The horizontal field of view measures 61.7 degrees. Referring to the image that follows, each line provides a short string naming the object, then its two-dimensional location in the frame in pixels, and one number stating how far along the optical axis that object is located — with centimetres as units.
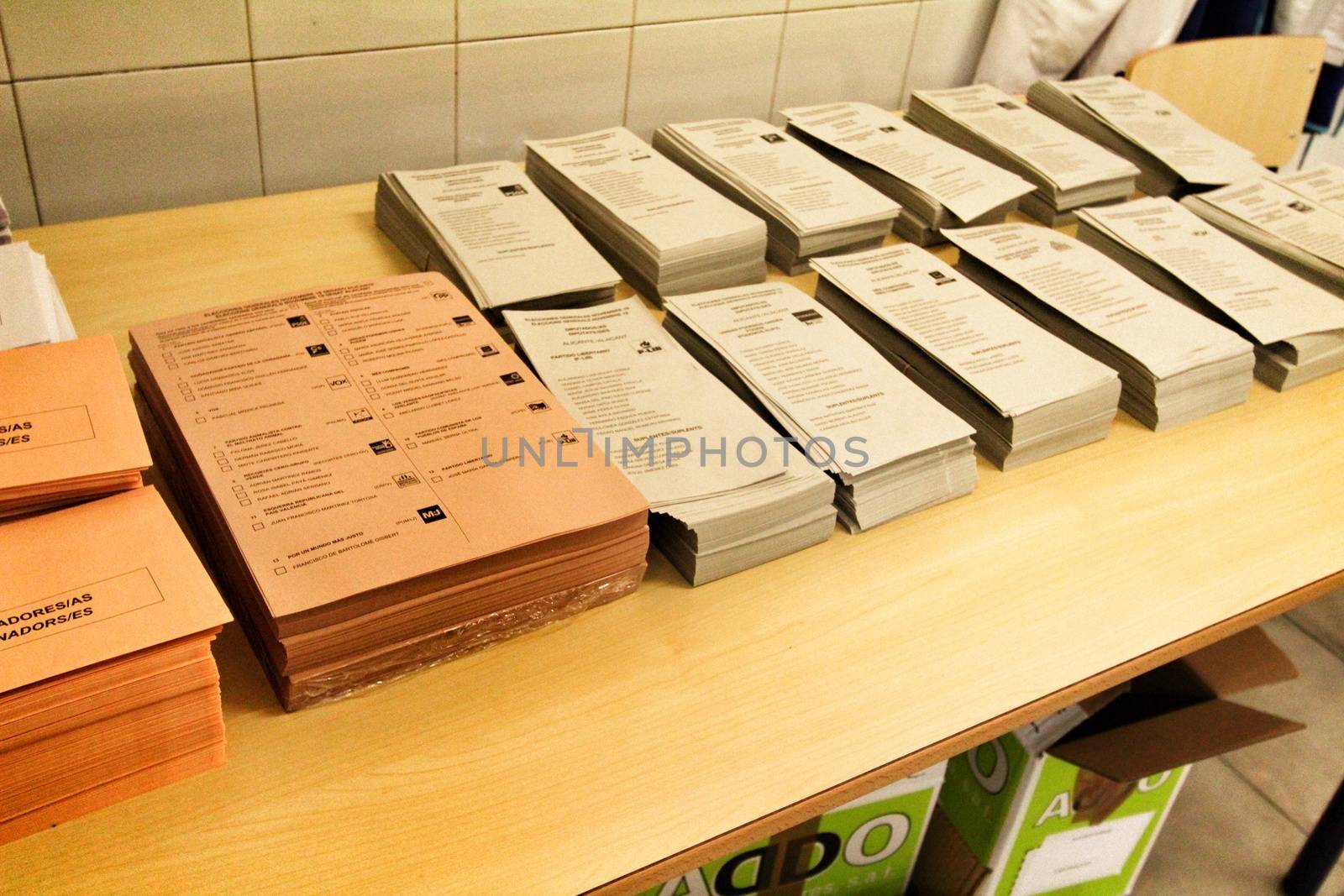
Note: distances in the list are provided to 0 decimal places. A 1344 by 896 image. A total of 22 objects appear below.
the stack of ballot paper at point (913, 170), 144
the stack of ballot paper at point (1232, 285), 130
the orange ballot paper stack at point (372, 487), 77
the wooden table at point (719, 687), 70
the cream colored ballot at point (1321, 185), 156
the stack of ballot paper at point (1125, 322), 121
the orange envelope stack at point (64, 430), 74
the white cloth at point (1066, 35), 193
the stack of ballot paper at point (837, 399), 100
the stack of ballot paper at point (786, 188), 134
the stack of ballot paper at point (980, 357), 111
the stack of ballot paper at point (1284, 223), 142
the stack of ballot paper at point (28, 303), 87
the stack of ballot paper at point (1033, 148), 155
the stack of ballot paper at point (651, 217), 124
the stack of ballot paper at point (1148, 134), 164
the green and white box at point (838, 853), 129
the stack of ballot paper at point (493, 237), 115
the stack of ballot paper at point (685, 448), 92
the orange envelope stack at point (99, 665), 64
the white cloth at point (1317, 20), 224
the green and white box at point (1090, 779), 136
